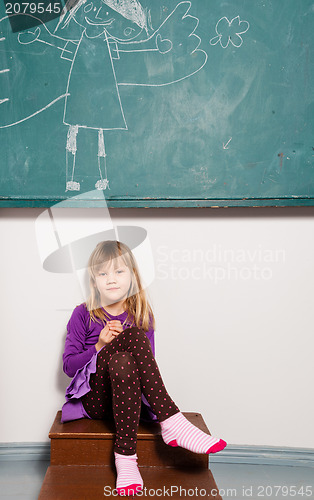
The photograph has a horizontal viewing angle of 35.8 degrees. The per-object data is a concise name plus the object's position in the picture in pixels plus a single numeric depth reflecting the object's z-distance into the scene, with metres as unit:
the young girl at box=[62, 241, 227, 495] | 1.43
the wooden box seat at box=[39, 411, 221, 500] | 1.45
